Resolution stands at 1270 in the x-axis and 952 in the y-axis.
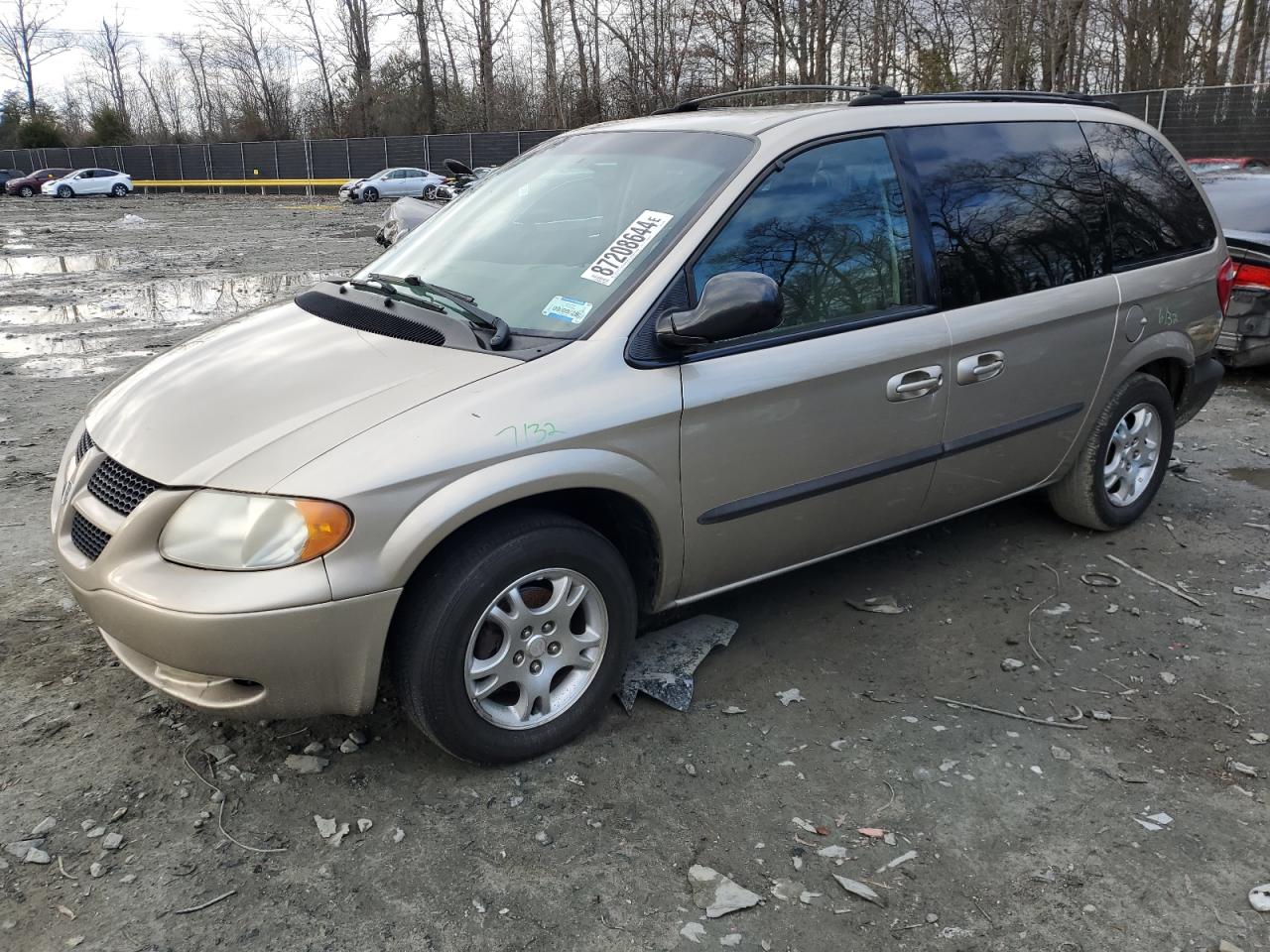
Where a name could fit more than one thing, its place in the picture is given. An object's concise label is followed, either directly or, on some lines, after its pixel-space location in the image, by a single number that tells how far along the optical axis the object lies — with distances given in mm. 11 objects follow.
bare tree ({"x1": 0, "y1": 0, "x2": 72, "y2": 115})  68875
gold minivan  2600
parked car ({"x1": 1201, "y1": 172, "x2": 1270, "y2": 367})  7203
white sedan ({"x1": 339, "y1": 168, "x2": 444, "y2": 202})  37062
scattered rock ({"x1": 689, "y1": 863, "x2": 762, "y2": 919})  2486
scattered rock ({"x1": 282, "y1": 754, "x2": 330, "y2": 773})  2975
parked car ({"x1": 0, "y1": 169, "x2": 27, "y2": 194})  49969
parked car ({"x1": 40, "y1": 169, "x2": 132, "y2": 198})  44500
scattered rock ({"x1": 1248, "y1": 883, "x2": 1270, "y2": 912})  2494
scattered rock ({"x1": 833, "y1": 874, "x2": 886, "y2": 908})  2514
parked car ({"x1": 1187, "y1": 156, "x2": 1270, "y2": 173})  11895
